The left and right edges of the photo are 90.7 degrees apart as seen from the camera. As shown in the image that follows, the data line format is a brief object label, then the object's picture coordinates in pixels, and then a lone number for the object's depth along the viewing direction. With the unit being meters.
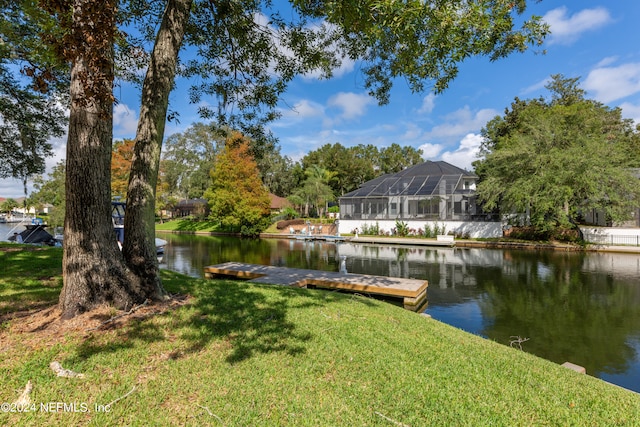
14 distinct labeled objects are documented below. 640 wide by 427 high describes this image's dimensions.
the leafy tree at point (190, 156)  39.66
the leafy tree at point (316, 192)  34.66
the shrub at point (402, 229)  23.90
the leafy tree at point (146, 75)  2.99
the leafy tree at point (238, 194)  27.39
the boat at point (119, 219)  11.03
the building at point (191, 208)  38.88
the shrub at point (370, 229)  24.82
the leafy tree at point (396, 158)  45.62
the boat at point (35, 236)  13.52
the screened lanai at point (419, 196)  23.67
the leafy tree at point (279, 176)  43.38
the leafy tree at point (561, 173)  16.94
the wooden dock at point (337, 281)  7.97
